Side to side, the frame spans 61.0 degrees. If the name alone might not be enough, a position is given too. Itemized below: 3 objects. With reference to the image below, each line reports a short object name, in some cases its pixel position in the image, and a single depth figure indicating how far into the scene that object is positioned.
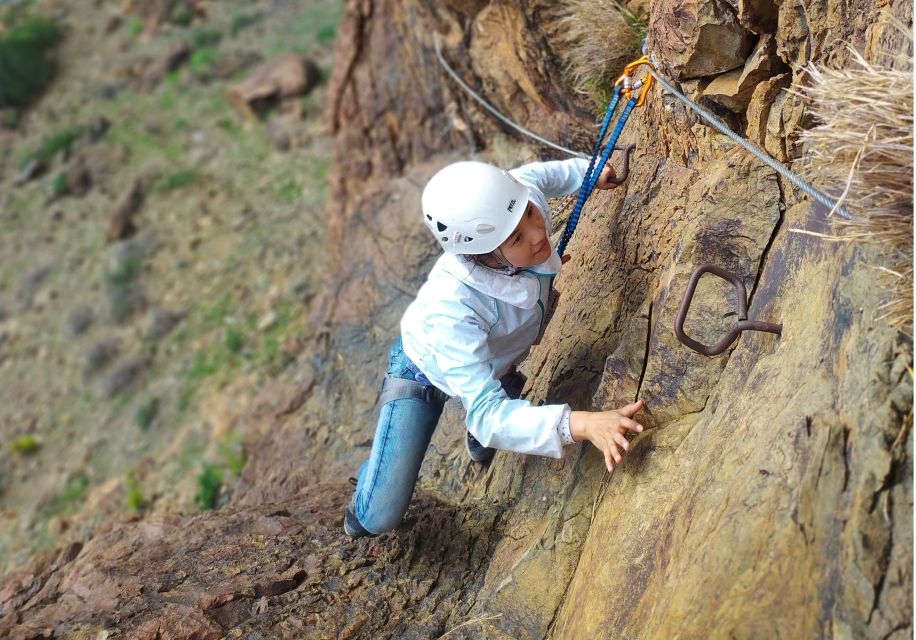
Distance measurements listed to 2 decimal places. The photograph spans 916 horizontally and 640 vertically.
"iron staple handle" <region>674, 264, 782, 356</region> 2.91
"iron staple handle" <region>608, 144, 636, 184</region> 4.11
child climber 3.14
